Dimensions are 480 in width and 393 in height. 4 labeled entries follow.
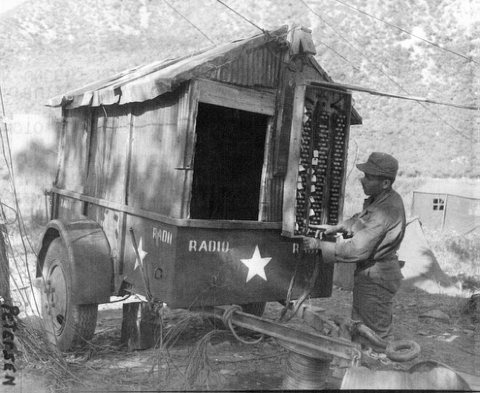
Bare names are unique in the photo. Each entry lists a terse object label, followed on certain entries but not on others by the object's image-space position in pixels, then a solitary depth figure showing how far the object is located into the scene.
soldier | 3.82
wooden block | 4.88
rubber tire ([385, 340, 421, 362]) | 2.91
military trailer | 3.85
